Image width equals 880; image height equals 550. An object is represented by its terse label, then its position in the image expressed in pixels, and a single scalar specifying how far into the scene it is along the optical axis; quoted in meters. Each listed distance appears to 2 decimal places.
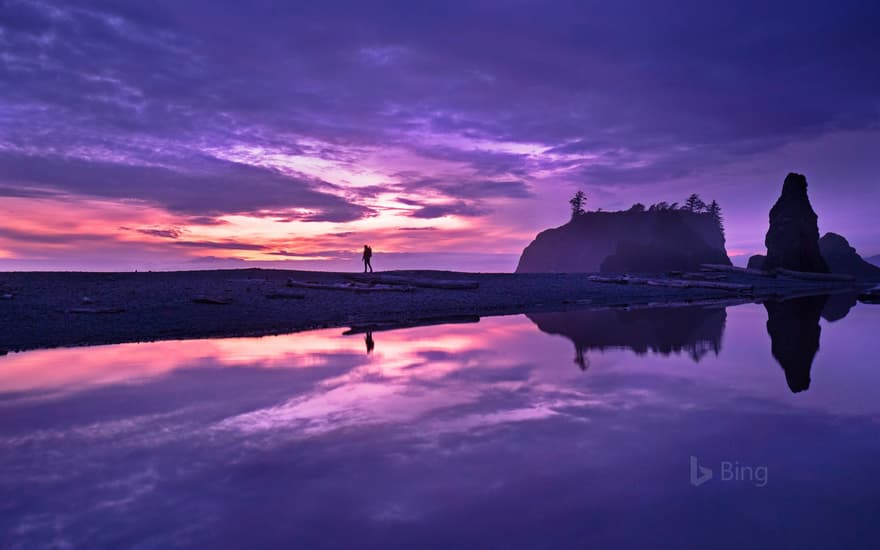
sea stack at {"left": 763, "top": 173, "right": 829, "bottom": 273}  54.03
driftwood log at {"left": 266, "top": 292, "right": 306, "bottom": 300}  22.86
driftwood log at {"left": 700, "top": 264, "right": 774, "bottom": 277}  51.97
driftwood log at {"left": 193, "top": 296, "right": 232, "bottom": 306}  20.25
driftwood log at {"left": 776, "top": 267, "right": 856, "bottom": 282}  52.75
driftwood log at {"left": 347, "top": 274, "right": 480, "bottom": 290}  29.56
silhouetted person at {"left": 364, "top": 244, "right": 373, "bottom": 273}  35.16
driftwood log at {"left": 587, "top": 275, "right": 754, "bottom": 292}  36.78
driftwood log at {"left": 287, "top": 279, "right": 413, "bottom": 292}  25.89
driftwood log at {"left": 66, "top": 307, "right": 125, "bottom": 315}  17.48
